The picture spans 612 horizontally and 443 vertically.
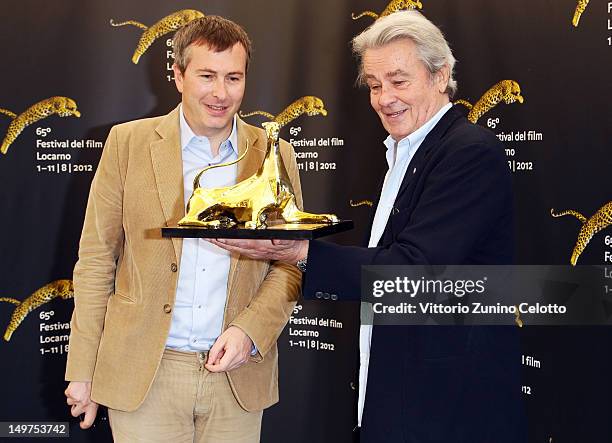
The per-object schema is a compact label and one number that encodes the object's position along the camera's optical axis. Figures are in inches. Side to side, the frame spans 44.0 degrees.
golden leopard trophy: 70.9
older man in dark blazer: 64.7
